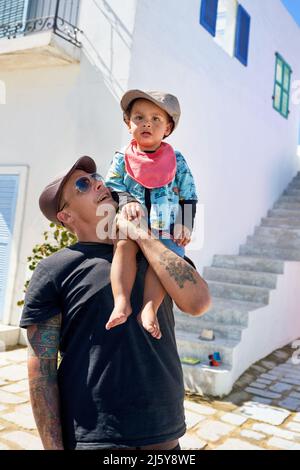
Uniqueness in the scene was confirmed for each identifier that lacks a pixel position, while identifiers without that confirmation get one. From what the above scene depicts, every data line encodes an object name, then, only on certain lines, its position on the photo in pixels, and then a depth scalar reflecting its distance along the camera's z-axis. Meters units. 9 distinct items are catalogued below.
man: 1.44
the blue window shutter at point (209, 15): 7.09
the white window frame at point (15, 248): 6.52
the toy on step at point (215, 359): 5.16
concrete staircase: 5.23
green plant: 5.54
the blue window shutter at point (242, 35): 8.02
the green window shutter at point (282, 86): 9.79
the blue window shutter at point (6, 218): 6.65
